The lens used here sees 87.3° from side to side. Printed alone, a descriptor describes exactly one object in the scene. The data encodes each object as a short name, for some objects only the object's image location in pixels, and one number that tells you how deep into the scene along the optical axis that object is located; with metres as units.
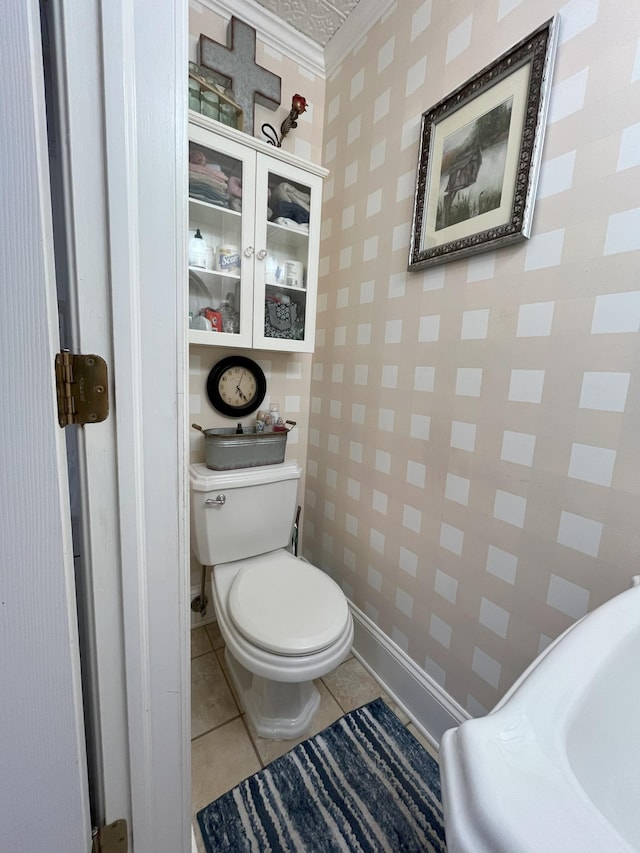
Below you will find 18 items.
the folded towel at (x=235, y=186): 1.16
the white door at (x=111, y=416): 0.35
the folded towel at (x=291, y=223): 1.25
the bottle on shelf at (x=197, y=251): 1.15
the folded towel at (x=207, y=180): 1.11
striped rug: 0.81
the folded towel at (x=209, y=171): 1.10
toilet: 0.91
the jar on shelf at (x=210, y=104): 1.11
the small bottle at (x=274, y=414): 1.44
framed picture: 0.76
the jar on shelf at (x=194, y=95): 1.07
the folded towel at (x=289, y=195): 1.23
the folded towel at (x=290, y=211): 1.25
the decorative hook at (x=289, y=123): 1.24
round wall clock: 1.35
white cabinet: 1.12
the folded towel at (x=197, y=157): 1.09
